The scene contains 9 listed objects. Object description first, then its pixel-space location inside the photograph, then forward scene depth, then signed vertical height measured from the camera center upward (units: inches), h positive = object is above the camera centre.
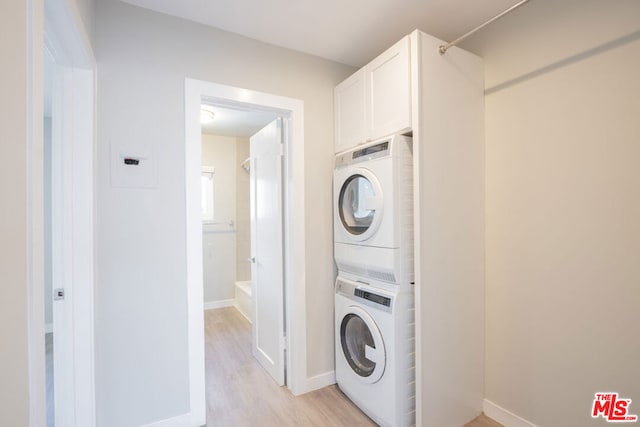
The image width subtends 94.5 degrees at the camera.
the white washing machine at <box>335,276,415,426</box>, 67.6 -34.2
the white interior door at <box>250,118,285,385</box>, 91.7 -12.1
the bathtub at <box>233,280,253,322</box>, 151.9 -45.1
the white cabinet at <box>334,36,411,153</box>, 66.9 +29.0
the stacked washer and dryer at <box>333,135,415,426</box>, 67.6 -16.3
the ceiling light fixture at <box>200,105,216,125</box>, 128.3 +45.7
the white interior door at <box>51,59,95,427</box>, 58.8 -5.9
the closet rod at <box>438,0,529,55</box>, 65.3 +37.0
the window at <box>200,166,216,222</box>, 171.4 +12.3
